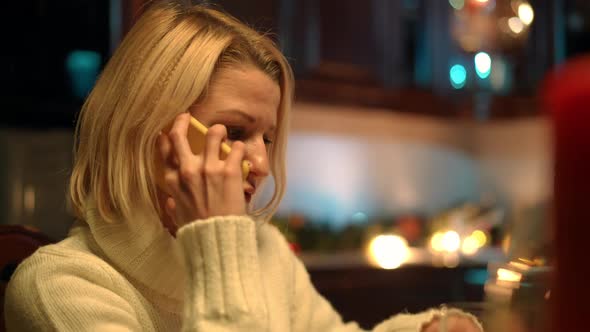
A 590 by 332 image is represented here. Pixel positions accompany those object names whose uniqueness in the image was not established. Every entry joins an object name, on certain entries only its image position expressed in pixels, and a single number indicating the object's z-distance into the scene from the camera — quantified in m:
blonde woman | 1.46
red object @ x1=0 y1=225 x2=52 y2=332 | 1.70
